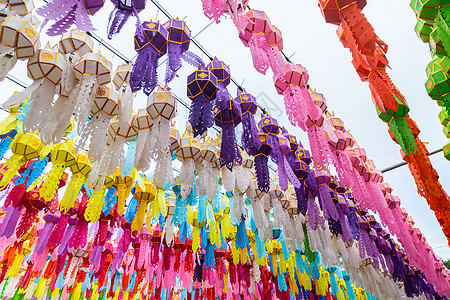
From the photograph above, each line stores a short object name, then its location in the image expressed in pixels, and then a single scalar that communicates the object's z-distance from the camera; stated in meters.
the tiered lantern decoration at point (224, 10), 1.93
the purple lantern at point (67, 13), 1.60
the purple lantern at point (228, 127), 2.48
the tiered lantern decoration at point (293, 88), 2.33
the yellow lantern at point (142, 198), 3.48
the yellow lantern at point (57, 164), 2.67
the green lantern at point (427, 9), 1.72
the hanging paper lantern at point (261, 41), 2.17
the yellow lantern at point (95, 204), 3.05
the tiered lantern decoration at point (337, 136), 2.88
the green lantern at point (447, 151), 3.11
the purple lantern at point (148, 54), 1.96
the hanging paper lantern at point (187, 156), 2.97
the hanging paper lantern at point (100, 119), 2.18
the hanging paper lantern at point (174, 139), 2.96
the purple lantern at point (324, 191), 3.26
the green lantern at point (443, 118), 2.85
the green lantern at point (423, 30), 1.89
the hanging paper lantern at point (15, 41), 1.73
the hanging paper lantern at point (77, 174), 2.91
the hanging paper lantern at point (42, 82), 1.86
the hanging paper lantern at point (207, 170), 3.09
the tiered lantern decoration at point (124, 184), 3.28
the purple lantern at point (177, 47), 2.13
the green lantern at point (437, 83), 2.08
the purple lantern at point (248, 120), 2.58
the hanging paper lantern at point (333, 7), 1.86
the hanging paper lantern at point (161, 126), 2.40
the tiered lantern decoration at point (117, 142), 2.51
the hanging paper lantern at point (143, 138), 2.43
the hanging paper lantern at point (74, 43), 2.15
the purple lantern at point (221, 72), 2.60
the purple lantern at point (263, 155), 2.85
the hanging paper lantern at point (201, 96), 2.24
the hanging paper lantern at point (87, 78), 1.92
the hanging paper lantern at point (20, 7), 1.81
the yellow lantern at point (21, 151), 2.62
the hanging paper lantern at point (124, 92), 2.41
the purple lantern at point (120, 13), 1.83
